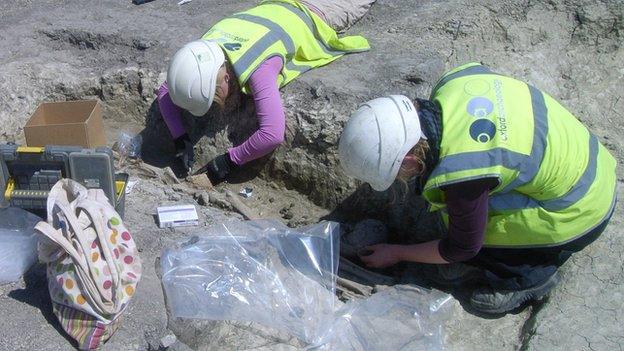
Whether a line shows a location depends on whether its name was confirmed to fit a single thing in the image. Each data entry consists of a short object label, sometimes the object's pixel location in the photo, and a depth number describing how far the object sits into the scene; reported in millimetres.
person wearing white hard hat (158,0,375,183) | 3953
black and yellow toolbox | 3219
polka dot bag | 2662
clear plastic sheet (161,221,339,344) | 2951
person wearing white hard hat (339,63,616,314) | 2711
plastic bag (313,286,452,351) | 2922
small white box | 3543
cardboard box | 3912
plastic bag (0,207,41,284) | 3104
